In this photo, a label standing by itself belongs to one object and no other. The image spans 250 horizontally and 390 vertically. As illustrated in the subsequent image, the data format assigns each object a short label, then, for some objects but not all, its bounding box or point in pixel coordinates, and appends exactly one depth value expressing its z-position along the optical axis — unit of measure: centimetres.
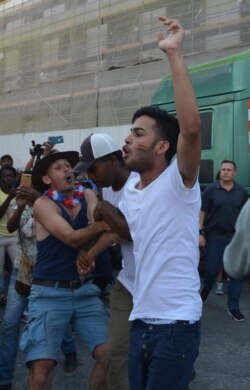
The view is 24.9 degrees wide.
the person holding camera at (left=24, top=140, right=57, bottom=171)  438
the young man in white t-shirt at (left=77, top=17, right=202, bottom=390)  221
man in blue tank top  306
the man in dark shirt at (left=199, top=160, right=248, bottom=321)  612
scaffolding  1106
